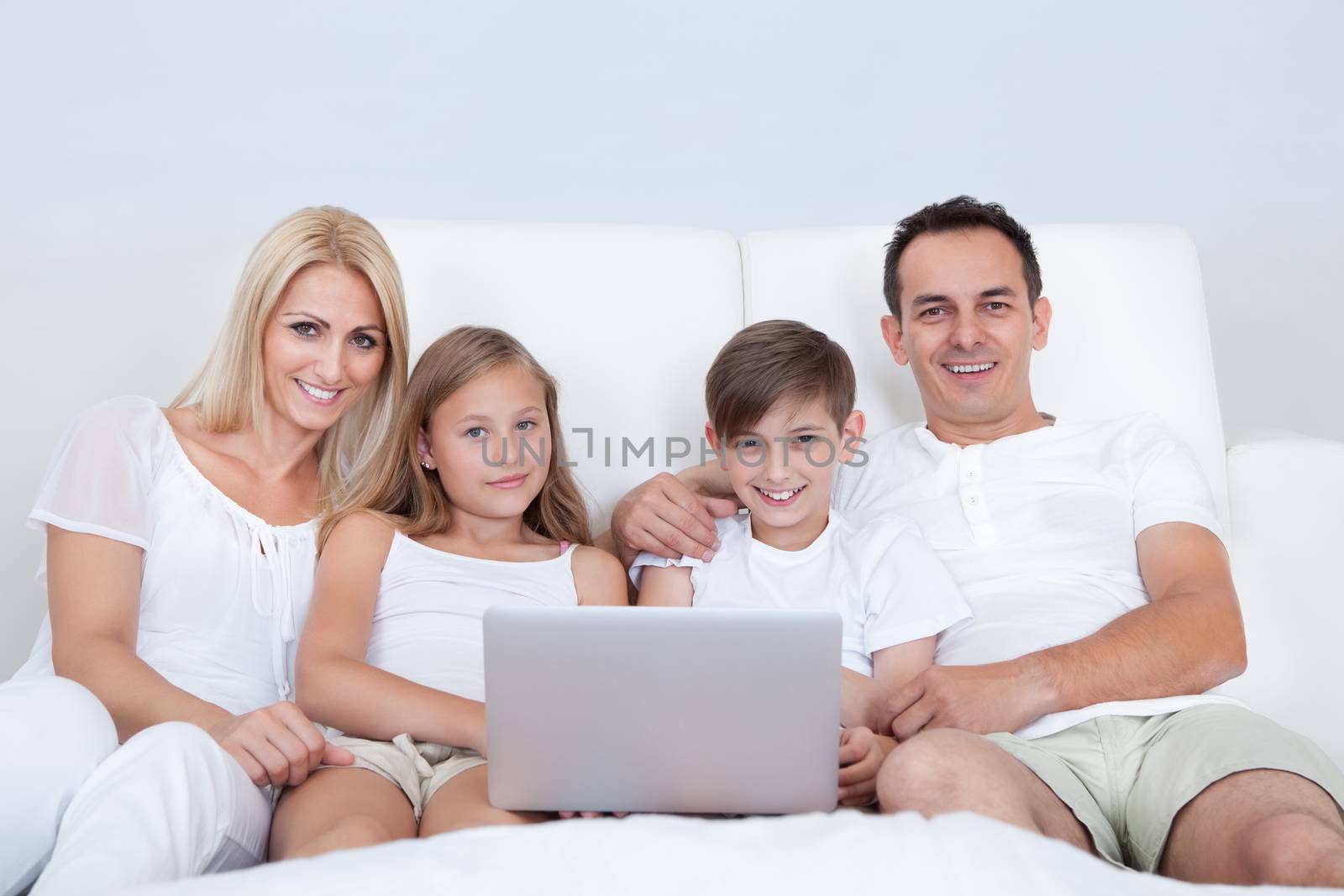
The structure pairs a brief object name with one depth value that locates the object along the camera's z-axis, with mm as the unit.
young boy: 1739
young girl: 1471
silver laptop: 1202
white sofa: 2125
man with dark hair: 1331
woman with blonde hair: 1275
